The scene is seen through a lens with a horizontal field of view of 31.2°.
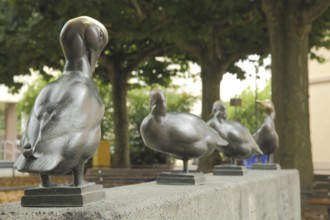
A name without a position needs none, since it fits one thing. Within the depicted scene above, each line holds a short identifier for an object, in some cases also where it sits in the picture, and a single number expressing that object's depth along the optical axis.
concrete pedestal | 2.43
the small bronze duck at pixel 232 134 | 5.07
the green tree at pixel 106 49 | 11.09
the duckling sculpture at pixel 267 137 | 6.07
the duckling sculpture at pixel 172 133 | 3.94
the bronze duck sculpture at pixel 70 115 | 2.48
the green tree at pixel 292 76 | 8.97
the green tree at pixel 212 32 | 10.83
